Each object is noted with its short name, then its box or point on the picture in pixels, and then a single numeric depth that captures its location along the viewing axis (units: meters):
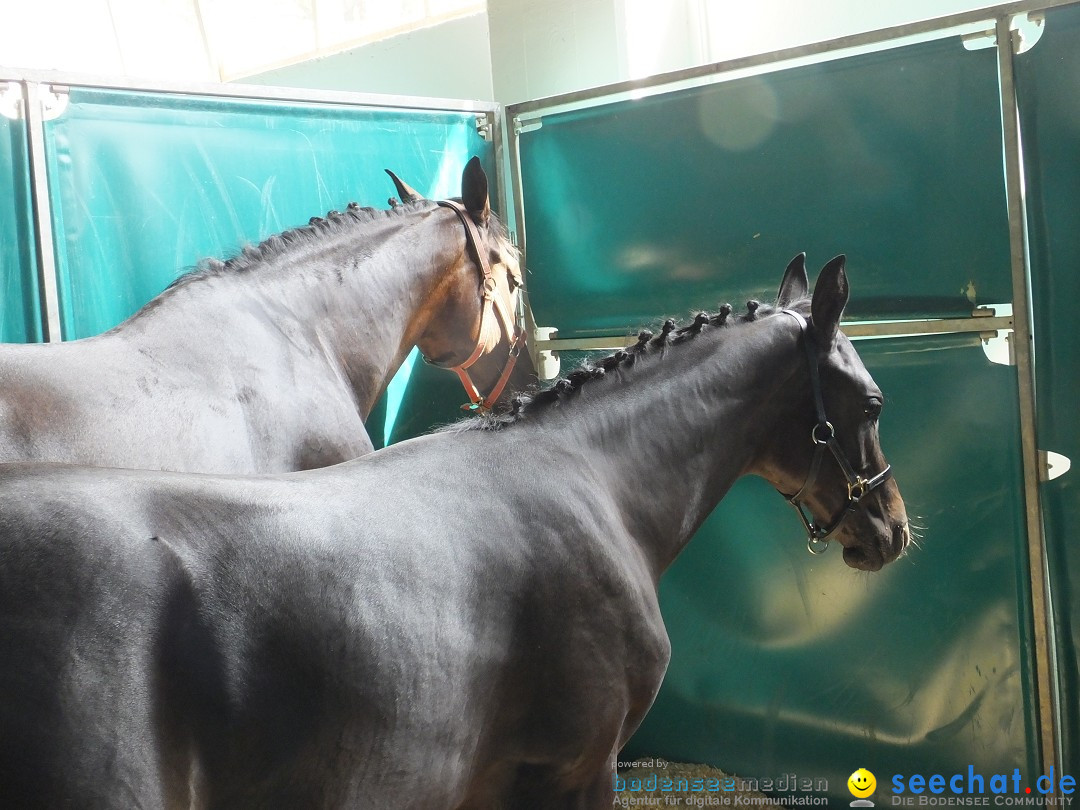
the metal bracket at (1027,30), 3.05
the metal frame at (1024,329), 3.12
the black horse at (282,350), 2.26
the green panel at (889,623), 3.27
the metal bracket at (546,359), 4.21
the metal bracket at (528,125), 4.15
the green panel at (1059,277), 3.03
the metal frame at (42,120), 3.02
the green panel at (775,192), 3.23
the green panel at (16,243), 3.01
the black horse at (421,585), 1.36
